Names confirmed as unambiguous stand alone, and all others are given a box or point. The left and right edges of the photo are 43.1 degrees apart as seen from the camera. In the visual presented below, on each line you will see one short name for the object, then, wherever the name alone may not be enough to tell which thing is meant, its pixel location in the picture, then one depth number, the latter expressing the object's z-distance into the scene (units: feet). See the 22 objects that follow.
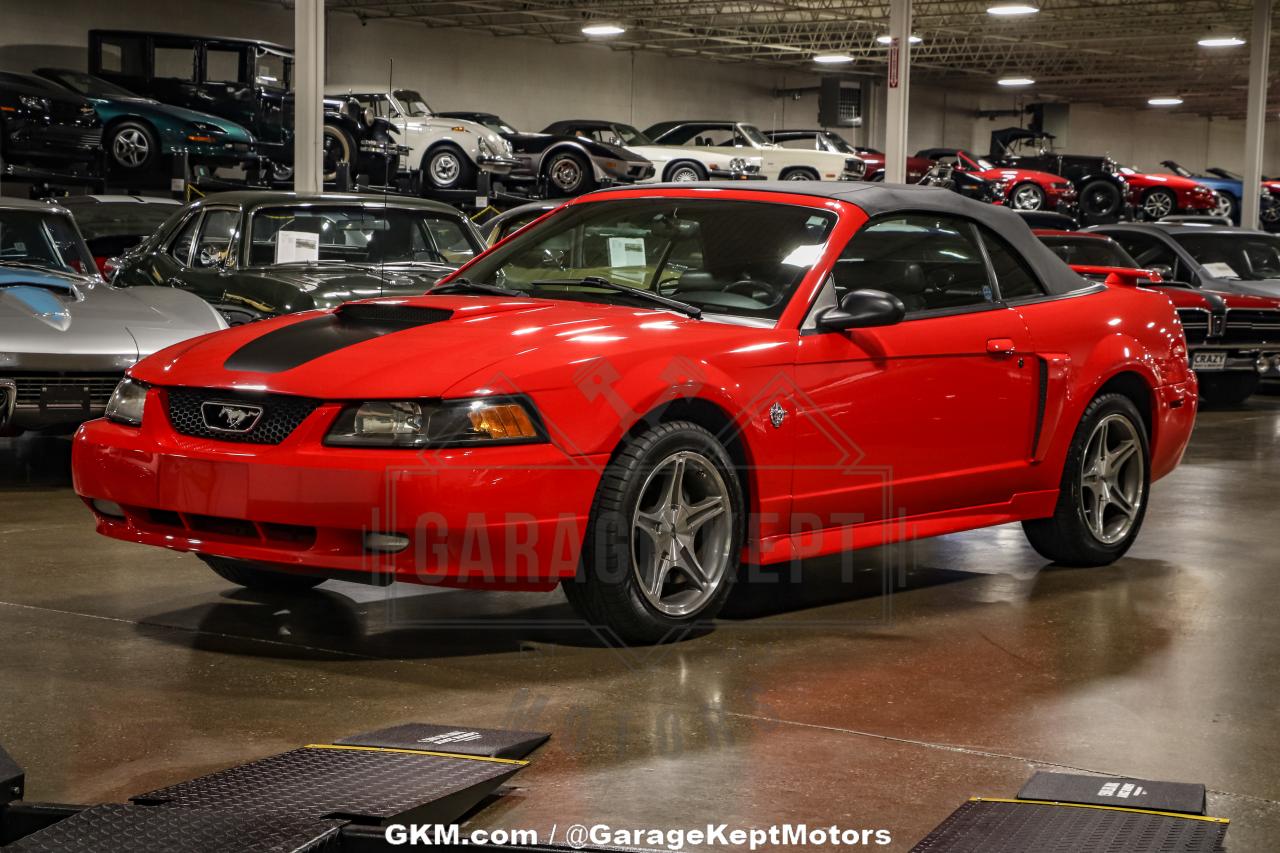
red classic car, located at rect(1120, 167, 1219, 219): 91.76
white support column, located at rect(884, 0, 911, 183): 58.70
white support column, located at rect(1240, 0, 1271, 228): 73.72
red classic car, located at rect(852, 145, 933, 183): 102.31
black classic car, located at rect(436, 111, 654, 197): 74.33
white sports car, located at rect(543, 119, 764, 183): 86.33
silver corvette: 25.17
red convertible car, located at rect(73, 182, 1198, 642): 14.47
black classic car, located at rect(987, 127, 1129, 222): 92.53
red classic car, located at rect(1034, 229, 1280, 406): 43.06
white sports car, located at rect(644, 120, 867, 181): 90.99
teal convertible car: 61.98
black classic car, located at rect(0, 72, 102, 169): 56.59
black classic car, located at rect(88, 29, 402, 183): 67.10
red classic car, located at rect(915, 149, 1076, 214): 90.07
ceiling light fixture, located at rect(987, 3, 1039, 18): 96.07
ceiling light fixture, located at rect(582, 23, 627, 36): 110.63
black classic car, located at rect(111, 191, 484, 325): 30.58
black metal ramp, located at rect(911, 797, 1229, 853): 9.84
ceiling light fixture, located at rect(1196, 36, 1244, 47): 100.83
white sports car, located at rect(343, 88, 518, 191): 71.36
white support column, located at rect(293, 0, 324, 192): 41.47
